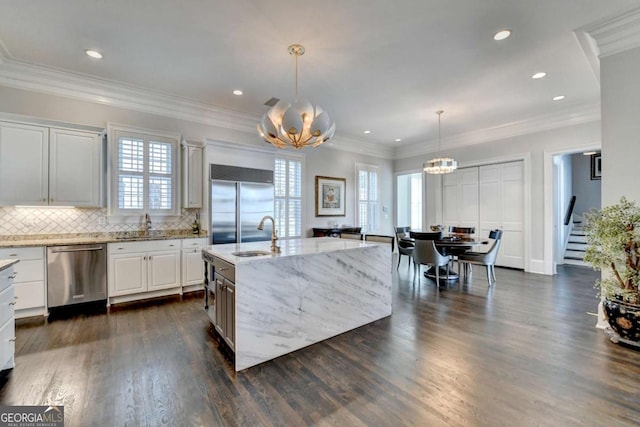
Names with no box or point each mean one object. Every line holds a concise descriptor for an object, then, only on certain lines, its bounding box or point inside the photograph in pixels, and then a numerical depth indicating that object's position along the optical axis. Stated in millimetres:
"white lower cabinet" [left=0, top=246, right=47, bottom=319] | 3338
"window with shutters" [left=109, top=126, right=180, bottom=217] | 4148
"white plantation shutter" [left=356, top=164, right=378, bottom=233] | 7691
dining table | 4701
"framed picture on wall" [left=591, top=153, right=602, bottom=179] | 7243
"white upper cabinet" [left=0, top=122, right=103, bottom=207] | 3475
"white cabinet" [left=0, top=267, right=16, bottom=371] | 2152
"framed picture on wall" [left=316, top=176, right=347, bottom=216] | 6867
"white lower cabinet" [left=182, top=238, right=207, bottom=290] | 4430
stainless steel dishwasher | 3520
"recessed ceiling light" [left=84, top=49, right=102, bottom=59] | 3326
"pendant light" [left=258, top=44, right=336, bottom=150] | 2842
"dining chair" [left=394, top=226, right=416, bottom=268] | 5579
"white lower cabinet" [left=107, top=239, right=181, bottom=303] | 3883
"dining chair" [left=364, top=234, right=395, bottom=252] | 3648
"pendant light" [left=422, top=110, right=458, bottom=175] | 5551
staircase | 6879
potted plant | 2570
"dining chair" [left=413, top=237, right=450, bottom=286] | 4738
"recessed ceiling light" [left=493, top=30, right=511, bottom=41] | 2980
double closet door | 6137
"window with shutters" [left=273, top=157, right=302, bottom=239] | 6125
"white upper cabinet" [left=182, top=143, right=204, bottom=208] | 4688
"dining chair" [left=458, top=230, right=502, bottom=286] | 4906
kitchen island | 2365
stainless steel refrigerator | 4594
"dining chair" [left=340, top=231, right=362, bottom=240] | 4258
